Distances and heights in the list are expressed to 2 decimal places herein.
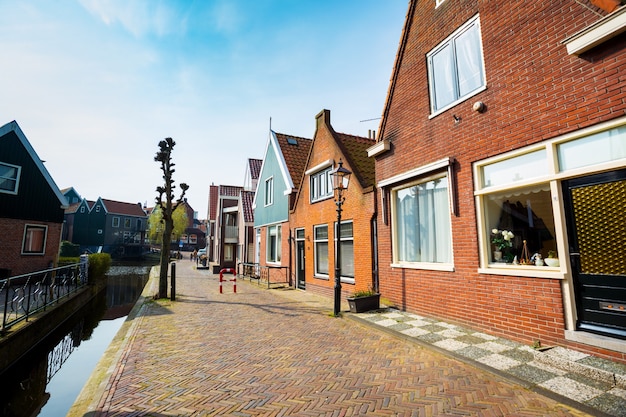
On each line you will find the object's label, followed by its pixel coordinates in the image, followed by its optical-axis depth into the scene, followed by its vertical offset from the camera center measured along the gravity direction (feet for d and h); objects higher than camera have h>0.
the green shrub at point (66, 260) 60.23 -1.51
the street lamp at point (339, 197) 28.55 +4.82
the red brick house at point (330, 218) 33.81 +4.06
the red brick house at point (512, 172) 15.39 +4.79
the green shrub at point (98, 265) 49.75 -1.99
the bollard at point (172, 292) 38.78 -4.86
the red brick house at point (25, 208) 51.62 +7.66
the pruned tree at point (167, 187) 41.47 +8.69
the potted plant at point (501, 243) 20.48 +0.37
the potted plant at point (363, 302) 28.09 -4.55
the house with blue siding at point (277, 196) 54.65 +10.24
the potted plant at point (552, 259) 17.57 -0.60
